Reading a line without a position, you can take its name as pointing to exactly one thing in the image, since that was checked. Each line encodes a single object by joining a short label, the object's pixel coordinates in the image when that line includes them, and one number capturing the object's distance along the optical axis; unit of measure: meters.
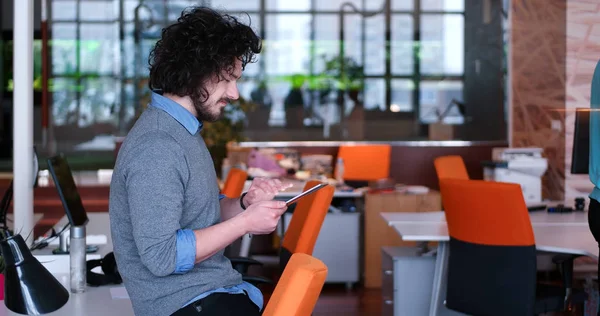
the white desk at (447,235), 4.28
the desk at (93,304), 2.84
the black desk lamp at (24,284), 1.85
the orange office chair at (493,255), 4.04
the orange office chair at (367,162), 9.15
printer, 6.48
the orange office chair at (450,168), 6.98
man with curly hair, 2.14
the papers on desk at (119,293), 3.05
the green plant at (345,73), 11.80
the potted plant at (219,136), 7.85
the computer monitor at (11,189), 4.20
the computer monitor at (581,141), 4.15
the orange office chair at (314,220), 3.38
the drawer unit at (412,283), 4.98
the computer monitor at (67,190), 3.29
